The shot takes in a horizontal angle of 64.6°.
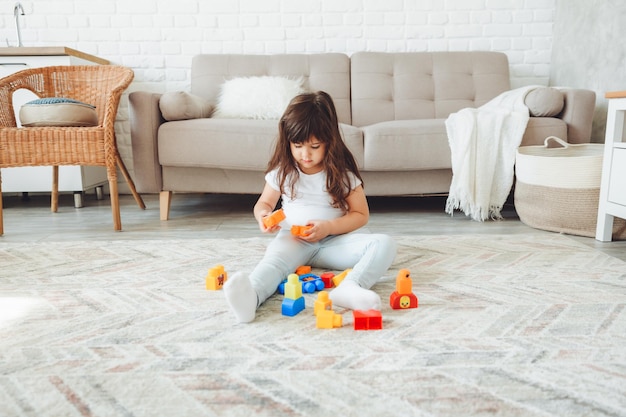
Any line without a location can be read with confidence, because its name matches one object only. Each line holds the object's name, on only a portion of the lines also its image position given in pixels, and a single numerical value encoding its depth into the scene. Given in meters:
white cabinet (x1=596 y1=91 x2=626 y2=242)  1.74
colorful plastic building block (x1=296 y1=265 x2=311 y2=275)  1.39
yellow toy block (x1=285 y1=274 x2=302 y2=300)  1.13
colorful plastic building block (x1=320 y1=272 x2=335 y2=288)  1.33
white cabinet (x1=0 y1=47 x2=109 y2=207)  2.51
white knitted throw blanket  2.18
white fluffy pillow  2.50
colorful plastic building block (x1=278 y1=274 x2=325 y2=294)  1.27
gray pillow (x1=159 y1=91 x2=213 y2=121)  2.28
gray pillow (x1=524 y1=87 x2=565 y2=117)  2.24
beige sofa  2.23
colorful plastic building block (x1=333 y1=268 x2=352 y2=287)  1.30
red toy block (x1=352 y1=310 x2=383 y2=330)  1.03
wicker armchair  1.98
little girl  1.27
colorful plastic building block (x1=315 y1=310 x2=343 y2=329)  1.04
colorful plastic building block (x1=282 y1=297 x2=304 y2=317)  1.10
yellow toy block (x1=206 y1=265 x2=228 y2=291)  1.29
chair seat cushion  2.09
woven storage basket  1.88
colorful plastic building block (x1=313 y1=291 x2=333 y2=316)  1.06
